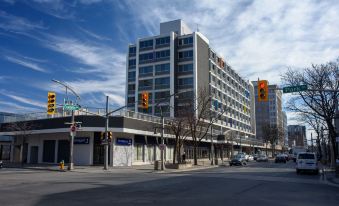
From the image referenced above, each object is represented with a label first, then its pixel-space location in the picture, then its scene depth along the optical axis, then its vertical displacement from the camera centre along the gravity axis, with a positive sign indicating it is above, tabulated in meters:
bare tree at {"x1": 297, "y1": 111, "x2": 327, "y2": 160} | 48.96 +4.87
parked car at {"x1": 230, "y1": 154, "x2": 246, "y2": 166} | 53.76 -1.20
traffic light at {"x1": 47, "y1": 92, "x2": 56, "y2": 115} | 28.56 +3.76
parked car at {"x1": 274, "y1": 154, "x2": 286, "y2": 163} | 67.37 -1.23
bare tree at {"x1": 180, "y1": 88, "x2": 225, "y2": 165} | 47.70 +5.35
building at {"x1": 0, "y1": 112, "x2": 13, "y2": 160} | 63.13 +0.53
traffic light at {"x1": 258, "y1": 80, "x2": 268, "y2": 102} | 23.78 +4.07
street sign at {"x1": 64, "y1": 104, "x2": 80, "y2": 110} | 31.52 +3.82
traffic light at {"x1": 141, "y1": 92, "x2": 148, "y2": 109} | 29.92 +4.08
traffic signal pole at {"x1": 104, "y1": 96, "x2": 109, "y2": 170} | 35.84 +0.33
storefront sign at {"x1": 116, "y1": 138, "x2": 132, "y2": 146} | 45.31 +1.23
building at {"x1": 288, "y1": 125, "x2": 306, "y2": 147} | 160.12 +7.46
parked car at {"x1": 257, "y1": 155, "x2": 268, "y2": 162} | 74.00 -1.20
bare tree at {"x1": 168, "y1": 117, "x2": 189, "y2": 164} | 43.84 +3.09
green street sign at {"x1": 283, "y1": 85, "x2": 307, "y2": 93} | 23.78 +4.17
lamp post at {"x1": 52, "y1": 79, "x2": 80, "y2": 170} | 35.31 +0.29
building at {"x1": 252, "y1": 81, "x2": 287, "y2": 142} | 192.62 +21.72
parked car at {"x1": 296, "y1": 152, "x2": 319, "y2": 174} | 32.44 -0.84
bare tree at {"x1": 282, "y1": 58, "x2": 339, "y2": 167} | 39.94 +6.94
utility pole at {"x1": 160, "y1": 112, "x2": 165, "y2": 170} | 37.60 +0.39
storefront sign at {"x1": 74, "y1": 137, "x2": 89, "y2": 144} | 44.34 +1.29
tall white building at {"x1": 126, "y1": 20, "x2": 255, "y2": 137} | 85.94 +20.64
